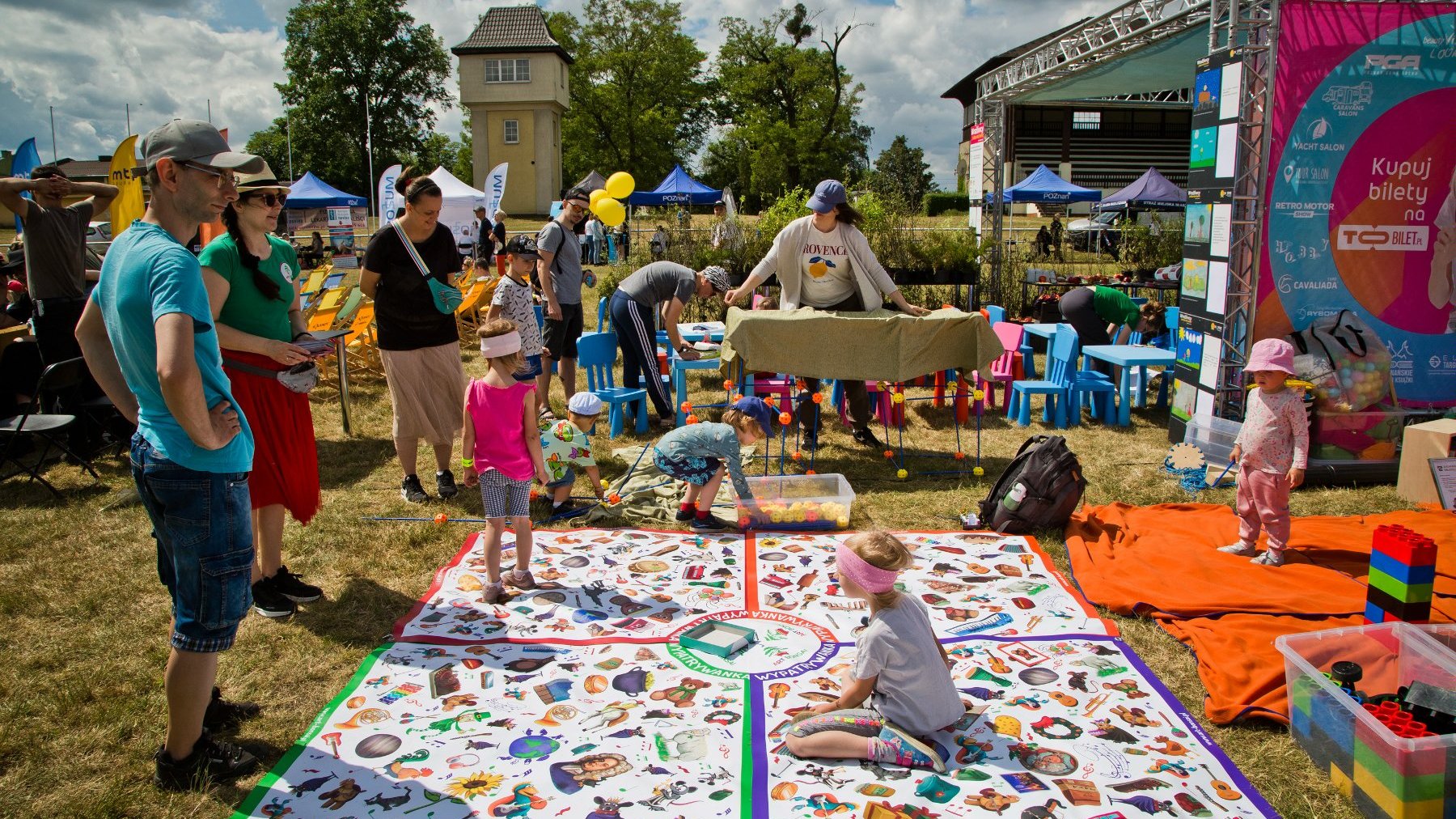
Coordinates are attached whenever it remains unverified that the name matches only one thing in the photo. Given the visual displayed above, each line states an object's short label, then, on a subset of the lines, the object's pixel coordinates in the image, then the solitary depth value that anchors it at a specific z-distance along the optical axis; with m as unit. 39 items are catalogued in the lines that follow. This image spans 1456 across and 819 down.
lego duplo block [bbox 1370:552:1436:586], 3.41
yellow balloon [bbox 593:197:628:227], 9.29
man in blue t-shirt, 2.54
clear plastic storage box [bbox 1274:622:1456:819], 2.67
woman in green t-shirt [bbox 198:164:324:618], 3.84
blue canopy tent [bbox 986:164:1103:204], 23.53
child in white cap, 5.70
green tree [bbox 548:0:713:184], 46.28
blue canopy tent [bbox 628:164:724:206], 27.64
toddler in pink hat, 4.61
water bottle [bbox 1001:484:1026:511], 5.27
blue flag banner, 9.28
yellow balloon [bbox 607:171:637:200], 9.91
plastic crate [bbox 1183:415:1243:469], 6.48
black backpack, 5.26
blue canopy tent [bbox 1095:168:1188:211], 23.34
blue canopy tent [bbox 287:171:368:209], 25.08
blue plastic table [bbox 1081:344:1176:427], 7.68
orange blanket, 3.64
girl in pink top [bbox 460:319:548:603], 4.22
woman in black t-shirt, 5.38
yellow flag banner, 7.64
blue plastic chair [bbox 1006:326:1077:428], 7.77
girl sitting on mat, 3.01
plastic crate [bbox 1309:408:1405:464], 6.31
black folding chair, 5.90
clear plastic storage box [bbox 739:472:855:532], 5.47
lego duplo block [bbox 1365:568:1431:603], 3.42
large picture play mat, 2.88
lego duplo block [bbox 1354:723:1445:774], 2.65
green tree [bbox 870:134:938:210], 44.66
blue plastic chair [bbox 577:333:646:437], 7.42
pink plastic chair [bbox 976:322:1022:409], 8.21
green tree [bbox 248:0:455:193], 49.94
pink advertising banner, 6.36
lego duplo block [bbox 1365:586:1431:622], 3.44
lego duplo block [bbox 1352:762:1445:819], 2.67
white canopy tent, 21.81
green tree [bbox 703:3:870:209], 39.28
